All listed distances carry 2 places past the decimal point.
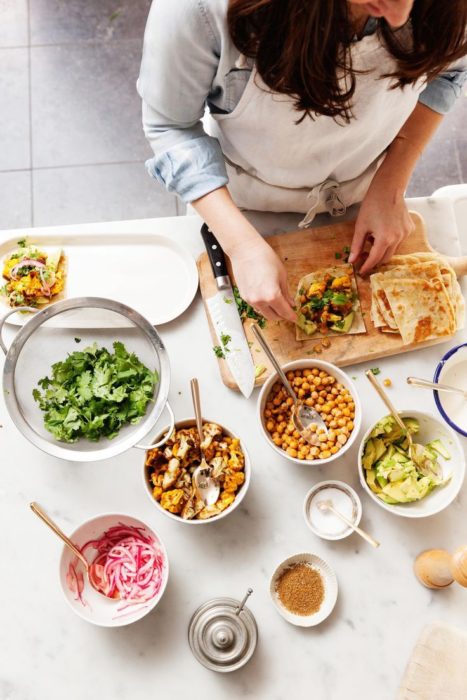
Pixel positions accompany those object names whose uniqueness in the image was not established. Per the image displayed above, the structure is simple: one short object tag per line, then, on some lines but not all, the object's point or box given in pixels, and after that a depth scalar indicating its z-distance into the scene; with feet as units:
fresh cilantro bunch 4.40
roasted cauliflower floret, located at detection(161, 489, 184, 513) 4.26
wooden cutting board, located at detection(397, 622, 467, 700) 4.17
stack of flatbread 4.75
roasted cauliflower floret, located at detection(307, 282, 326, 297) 4.76
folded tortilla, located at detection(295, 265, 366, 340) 4.80
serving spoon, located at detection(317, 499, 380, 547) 4.19
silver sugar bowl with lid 4.27
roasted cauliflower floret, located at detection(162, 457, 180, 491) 4.31
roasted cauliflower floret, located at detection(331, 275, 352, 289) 4.80
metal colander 4.34
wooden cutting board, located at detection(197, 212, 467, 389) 4.78
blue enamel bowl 4.62
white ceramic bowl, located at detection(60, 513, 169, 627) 4.12
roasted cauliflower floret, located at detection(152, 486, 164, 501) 4.31
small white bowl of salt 4.47
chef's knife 4.67
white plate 4.87
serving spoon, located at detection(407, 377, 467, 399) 4.46
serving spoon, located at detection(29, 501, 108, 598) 4.05
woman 3.06
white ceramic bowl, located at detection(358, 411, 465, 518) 4.31
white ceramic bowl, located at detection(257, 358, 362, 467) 4.35
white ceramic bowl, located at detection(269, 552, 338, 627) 4.32
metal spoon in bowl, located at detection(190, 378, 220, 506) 4.35
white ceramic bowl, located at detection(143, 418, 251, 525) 4.20
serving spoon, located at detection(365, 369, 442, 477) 4.45
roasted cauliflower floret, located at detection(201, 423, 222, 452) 4.37
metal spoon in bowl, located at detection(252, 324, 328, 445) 4.46
